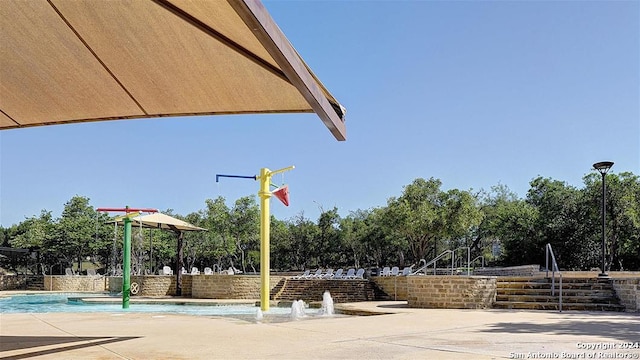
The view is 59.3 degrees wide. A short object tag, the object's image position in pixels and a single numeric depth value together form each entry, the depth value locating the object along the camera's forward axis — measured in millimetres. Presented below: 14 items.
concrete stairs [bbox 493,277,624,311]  11125
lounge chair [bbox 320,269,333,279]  22656
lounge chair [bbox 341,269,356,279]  21453
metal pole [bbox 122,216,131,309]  11736
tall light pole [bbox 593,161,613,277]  12444
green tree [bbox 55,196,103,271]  35062
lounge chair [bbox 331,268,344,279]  22325
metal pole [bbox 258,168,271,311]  12016
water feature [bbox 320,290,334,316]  11375
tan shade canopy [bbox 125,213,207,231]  16875
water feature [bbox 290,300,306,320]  10346
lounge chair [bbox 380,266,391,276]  21850
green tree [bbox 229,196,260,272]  36562
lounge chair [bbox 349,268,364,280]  21062
